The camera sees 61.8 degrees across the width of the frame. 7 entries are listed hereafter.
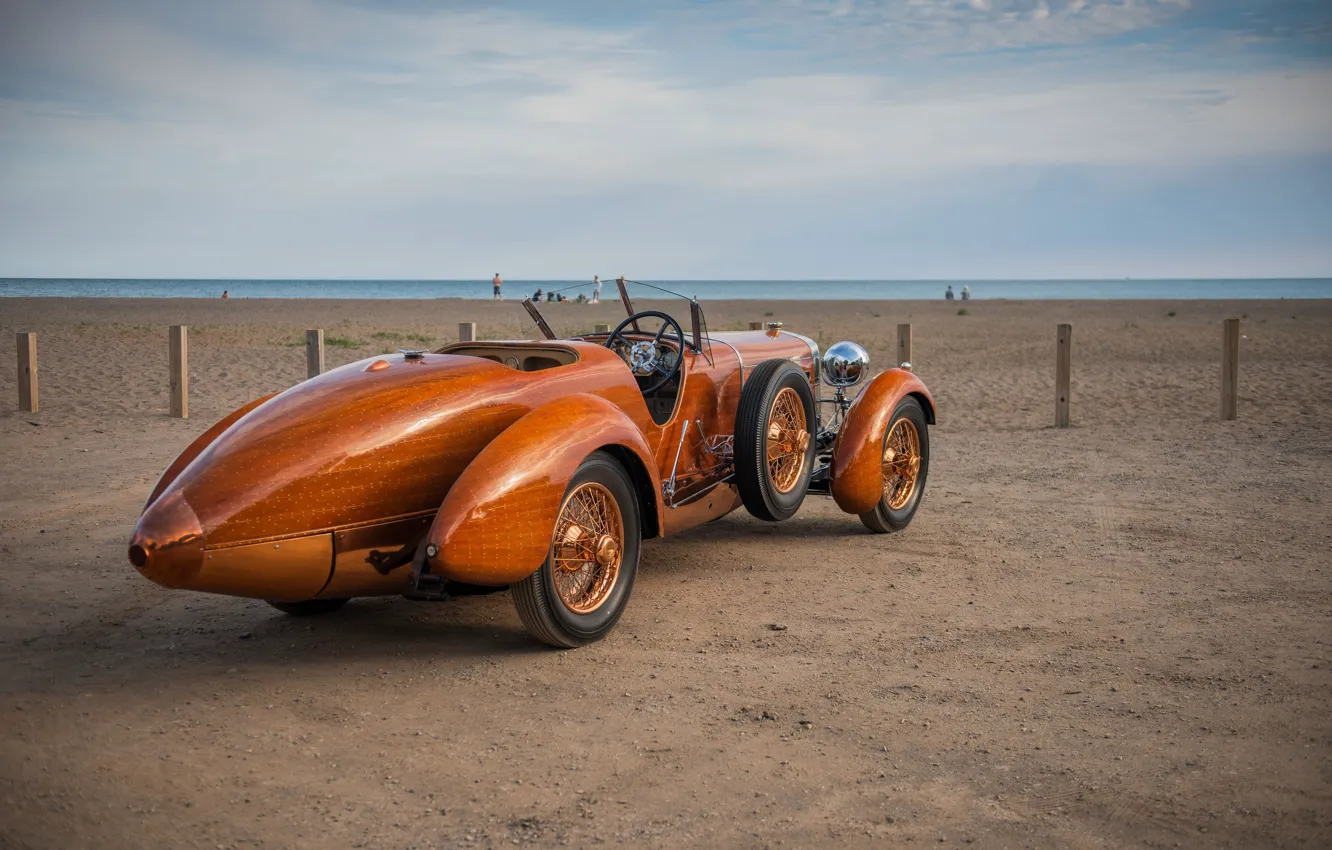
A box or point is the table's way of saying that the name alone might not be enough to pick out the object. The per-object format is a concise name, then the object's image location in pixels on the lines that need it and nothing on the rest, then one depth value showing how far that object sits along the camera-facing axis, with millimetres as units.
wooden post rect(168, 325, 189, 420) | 12578
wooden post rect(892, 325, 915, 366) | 12848
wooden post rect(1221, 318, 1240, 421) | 12789
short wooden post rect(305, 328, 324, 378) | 11773
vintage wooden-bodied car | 4316
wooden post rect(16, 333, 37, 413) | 12586
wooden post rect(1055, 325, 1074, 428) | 12766
